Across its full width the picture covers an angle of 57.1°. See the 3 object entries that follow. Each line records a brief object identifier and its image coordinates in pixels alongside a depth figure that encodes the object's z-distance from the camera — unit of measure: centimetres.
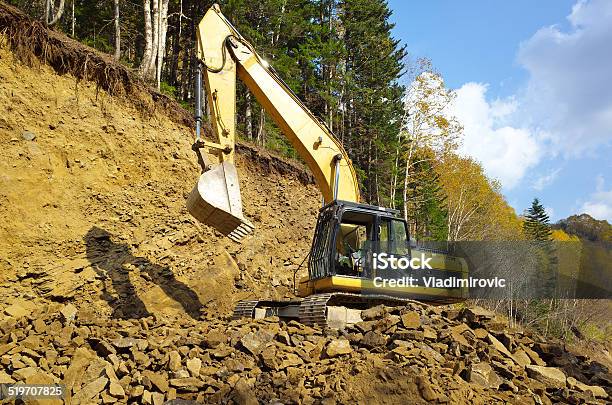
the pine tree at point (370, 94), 2822
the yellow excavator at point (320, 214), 880
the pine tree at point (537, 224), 4208
